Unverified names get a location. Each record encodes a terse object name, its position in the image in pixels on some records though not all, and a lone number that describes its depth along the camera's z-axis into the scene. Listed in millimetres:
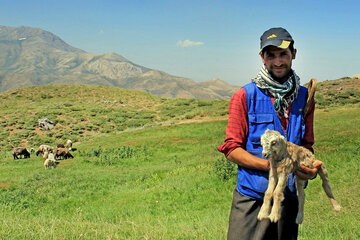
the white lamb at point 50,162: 15625
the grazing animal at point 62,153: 18366
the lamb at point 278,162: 2047
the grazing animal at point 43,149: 19853
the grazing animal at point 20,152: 19594
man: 2486
